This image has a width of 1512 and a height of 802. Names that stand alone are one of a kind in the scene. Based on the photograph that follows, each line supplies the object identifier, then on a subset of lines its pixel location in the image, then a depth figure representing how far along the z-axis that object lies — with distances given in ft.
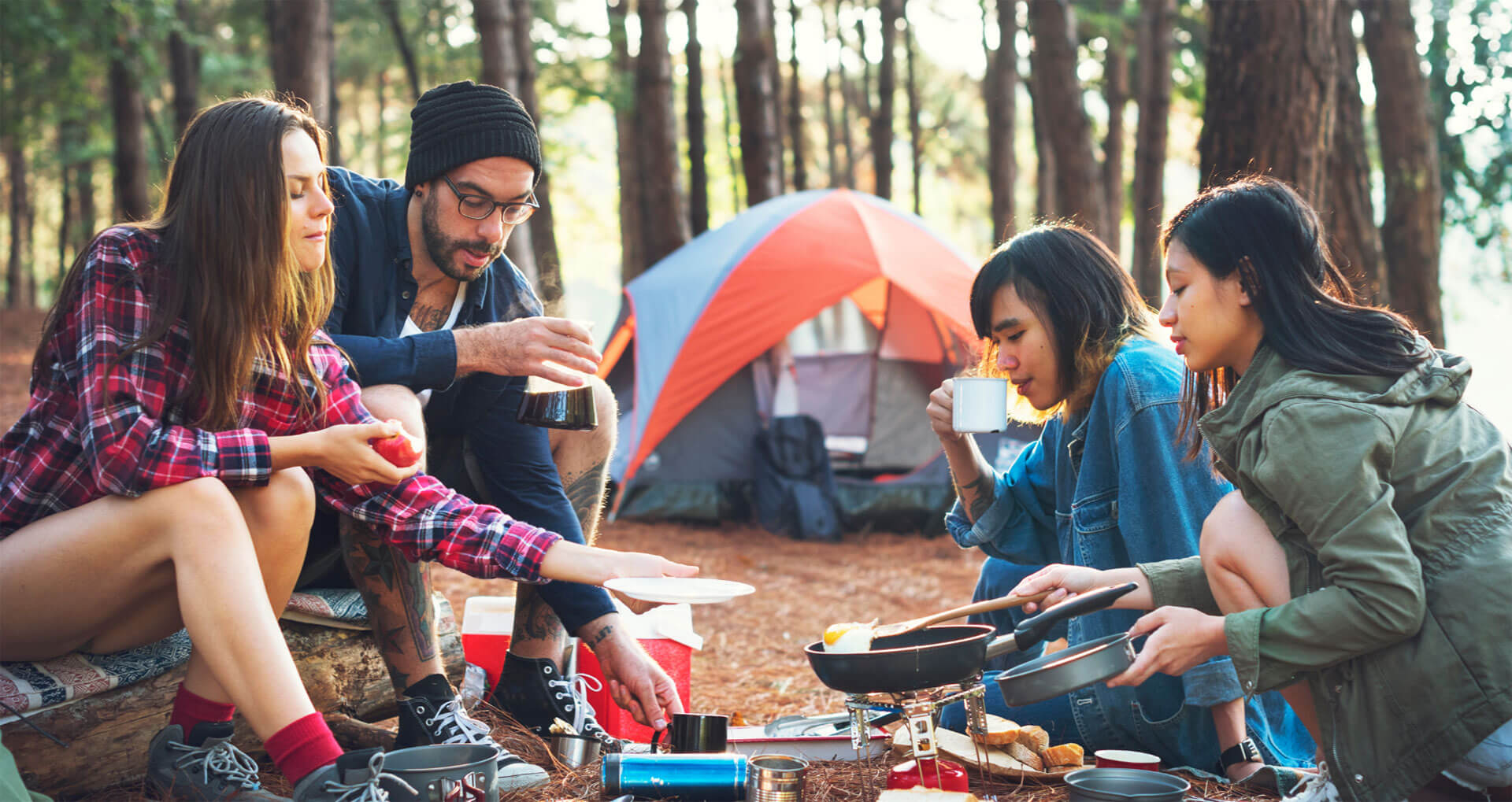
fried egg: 6.53
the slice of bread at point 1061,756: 7.62
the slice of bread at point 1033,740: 7.66
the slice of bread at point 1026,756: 7.55
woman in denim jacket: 7.73
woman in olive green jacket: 5.67
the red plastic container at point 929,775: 6.79
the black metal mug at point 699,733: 7.64
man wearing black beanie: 8.04
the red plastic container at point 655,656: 9.14
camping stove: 6.57
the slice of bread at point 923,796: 6.16
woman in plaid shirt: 6.11
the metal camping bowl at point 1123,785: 6.31
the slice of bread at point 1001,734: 7.56
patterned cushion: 6.48
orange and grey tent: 22.13
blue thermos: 6.99
